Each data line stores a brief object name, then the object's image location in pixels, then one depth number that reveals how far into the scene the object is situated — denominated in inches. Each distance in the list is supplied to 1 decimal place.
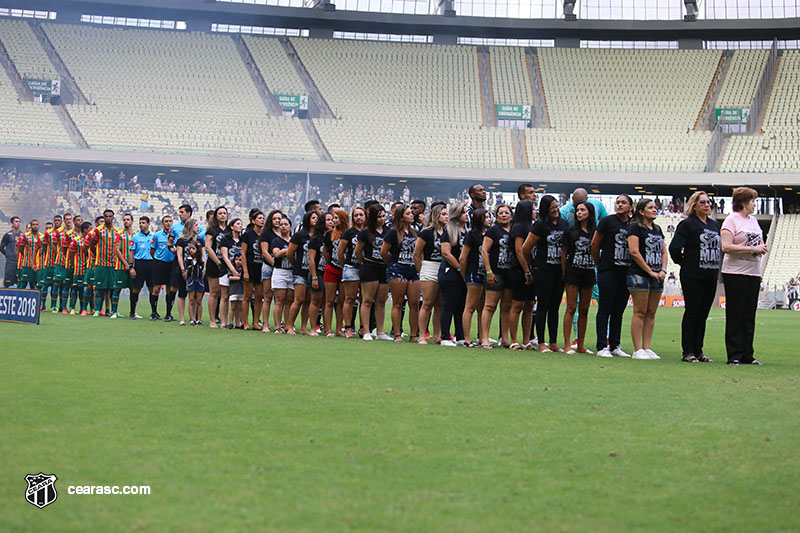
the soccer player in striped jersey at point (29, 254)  797.2
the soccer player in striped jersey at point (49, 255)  770.8
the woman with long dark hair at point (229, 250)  596.1
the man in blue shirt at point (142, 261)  693.3
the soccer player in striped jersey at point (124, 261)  701.3
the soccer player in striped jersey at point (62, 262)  756.0
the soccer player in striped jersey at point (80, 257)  736.6
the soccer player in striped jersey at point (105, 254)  711.7
